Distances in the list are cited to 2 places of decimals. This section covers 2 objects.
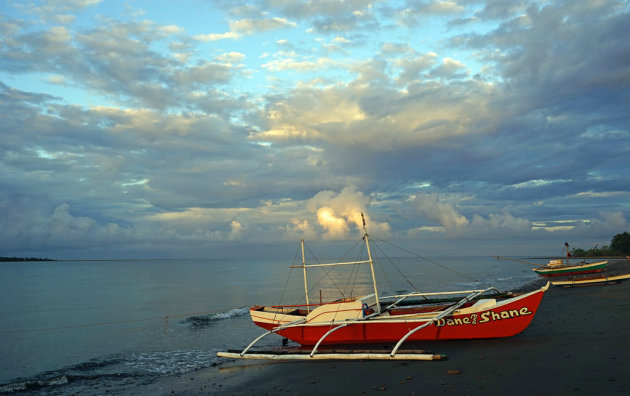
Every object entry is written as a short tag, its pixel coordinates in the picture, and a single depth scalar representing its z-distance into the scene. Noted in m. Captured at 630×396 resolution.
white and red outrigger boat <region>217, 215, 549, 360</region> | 17.91
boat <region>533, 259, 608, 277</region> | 48.88
